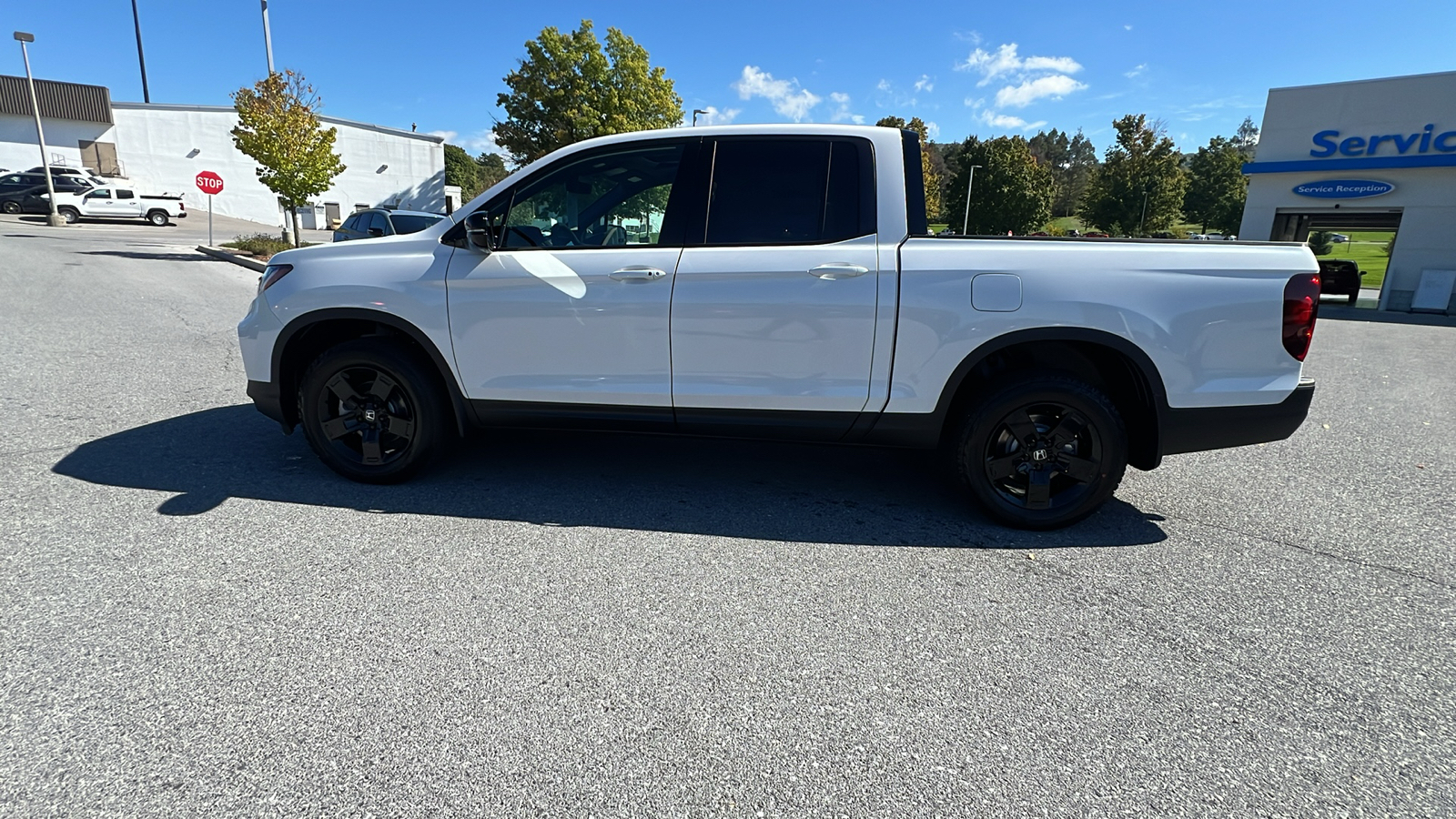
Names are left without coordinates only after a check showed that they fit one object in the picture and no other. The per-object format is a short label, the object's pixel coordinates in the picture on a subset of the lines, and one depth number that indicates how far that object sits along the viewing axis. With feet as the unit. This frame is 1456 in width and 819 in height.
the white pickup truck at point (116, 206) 97.60
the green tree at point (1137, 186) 138.31
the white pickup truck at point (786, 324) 10.73
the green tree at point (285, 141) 62.08
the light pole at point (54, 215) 85.00
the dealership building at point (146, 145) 128.98
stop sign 65.87
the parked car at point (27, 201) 99.45
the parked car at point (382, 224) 44.91
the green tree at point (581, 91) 98.63
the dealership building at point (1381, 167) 55.36
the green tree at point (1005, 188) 158.81
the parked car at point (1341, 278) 61.26
